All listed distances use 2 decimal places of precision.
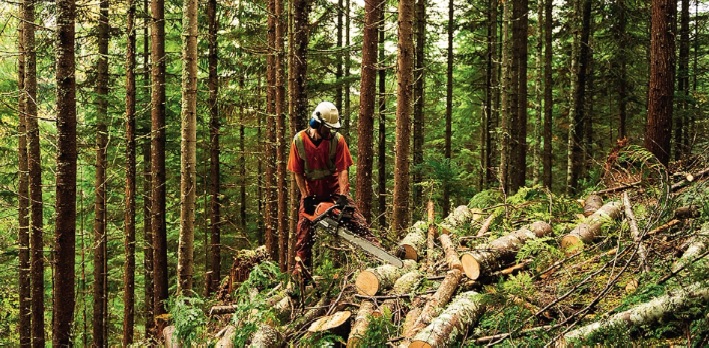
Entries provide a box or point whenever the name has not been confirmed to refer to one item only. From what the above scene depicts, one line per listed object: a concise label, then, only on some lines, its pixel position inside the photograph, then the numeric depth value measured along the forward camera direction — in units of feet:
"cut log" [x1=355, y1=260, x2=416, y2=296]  19.88
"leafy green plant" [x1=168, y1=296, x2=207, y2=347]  19.95
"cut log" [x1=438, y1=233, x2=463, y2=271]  19.78
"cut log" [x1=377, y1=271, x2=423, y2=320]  19.69
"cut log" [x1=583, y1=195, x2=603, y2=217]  27.43
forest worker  22.11
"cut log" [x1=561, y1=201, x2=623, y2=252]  21.86
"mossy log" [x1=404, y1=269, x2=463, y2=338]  17.16
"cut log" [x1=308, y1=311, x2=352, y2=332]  18.90
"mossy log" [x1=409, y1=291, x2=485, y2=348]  15.19
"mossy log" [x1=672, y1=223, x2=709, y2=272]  15.83
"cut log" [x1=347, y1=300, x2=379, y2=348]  17.48
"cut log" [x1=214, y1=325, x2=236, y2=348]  20.11
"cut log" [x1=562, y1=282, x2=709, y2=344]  13.56
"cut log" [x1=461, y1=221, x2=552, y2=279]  19.12
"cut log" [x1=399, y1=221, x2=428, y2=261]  25.41
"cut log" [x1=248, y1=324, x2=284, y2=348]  18.74
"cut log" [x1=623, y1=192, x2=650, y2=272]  16.65
